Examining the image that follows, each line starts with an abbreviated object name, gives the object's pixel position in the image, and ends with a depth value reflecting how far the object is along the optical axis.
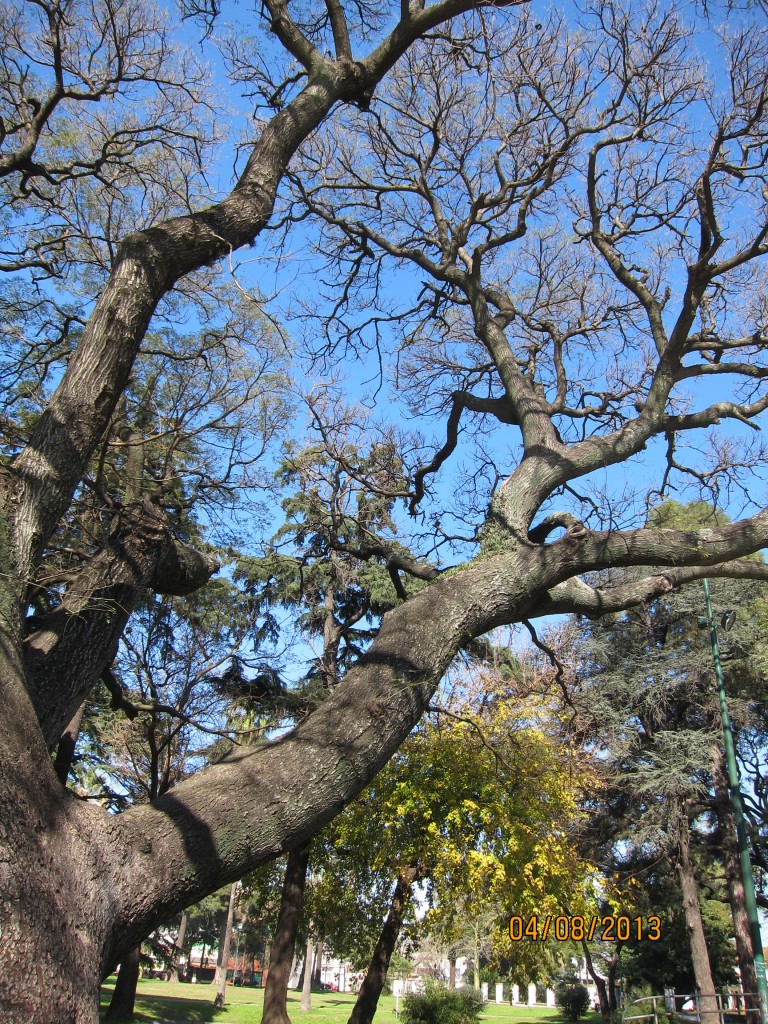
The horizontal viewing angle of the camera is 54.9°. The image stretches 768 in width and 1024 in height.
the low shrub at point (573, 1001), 36.44
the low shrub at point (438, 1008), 18.62
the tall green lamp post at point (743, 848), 11.69
